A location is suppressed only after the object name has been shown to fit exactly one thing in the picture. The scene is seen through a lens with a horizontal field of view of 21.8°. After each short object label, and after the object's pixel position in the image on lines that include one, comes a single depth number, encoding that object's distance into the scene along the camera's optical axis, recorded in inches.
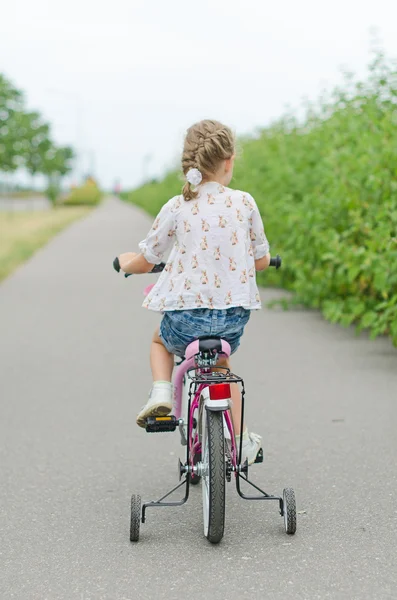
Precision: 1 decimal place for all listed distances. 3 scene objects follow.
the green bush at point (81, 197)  2834.6
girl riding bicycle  164.6
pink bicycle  154.8
